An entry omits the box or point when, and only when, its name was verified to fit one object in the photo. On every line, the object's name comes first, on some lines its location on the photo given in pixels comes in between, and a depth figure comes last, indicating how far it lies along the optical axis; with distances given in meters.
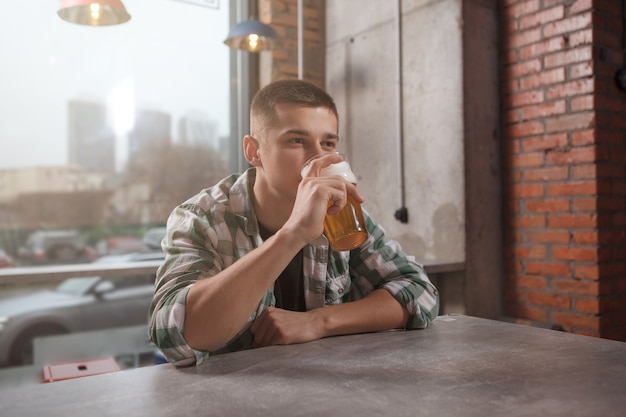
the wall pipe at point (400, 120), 3.15
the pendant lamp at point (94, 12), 2.56
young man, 1.18
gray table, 0.77
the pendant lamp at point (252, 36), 3.02
